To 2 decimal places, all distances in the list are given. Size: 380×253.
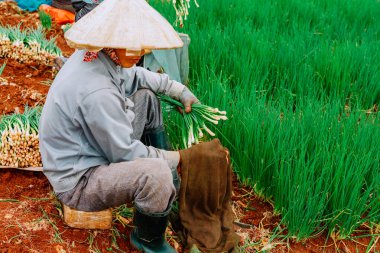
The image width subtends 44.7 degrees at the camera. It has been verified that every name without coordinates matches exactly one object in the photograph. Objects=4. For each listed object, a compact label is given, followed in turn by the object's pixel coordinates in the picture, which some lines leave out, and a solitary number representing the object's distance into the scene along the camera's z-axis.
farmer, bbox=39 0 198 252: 1.65
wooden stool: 1.94
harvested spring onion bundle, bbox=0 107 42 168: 2.26
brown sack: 1.94
